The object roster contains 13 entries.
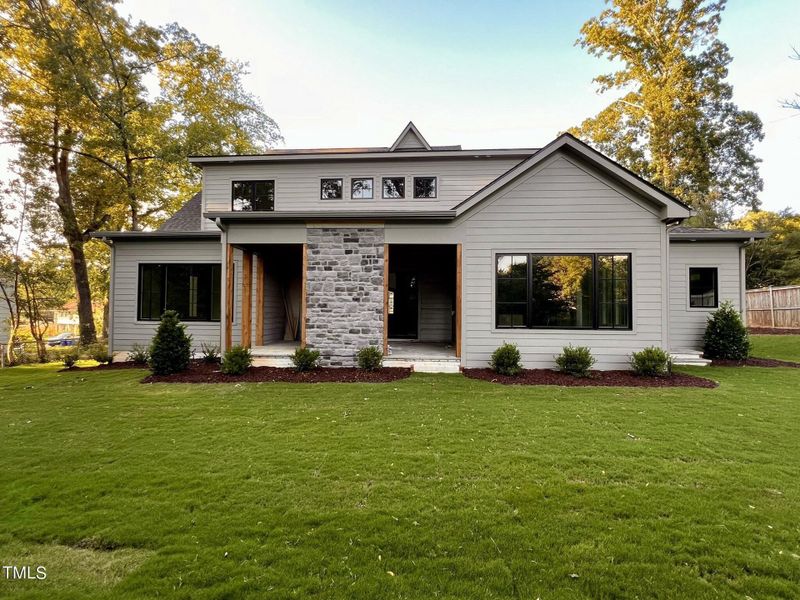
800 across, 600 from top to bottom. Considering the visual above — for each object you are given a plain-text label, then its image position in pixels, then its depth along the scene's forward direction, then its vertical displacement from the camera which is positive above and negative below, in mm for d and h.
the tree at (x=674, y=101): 16578 +9917
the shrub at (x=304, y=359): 8273 -1203
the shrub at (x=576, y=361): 7727 -1159
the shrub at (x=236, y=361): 8078 -1233
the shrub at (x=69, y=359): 9586 -1425
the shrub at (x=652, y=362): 7594 -1158
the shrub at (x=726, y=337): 9587 -792
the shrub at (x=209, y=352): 9523 -1247
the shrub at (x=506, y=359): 7891 -1150
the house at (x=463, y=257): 8227 +1285
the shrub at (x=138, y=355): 9891 -1362
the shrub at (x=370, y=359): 8289 -1203
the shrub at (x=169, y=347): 8195 -950
